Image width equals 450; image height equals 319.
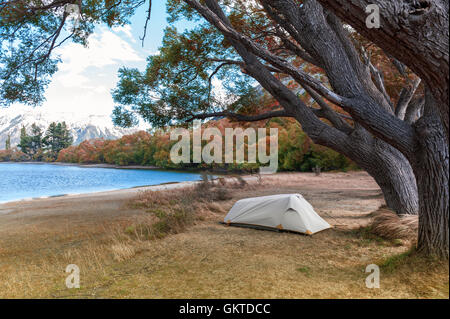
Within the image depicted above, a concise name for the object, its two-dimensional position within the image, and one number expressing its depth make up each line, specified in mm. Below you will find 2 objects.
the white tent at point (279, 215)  5746
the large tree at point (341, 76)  2387
